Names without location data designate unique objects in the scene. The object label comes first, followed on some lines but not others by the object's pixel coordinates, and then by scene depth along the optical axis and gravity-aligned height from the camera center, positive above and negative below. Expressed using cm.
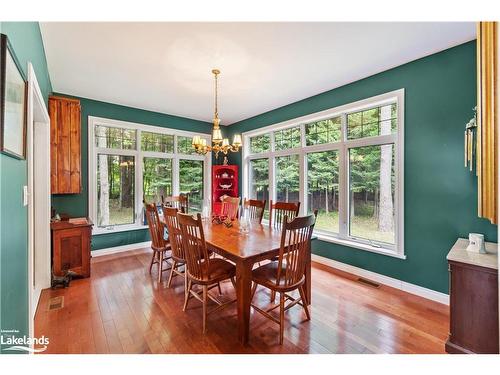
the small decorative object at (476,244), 190 -50
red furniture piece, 527 +8
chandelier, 297 +60
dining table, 184 -55
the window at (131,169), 406 +38
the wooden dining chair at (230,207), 356 -33
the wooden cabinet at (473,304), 162 -88
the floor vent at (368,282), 291 -127
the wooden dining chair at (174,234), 234 -51
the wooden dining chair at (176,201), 392 -24
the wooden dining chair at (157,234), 295 -63
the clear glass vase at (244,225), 263 -45
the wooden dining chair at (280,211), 296 -33
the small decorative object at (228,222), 286 -46
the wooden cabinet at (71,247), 295 -80
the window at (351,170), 297 +27
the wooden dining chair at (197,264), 200 -73
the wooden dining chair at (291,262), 185 -65
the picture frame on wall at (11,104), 105 +46
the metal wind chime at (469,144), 218 +42
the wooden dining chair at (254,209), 329 -34
